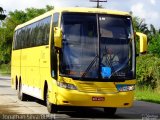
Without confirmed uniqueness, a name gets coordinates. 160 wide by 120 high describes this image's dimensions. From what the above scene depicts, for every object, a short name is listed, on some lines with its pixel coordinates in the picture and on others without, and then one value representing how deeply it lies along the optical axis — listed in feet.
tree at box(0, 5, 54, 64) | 275.18
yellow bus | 52.95
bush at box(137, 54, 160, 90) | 112.88
